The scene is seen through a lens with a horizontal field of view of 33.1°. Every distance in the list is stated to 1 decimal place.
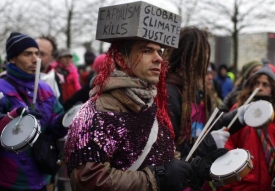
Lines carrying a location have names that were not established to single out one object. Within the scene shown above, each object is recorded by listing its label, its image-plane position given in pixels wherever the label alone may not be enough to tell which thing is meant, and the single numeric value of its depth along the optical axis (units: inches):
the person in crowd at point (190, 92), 131.3
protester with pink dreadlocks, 90.3
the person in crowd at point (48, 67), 232.4
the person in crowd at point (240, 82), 223.8
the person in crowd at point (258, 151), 150.7
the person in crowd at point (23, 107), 145.5
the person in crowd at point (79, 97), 223.8
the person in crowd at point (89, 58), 401.7
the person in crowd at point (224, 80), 481.1
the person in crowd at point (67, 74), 307.0
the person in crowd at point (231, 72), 589.0
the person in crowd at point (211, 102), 149.7
